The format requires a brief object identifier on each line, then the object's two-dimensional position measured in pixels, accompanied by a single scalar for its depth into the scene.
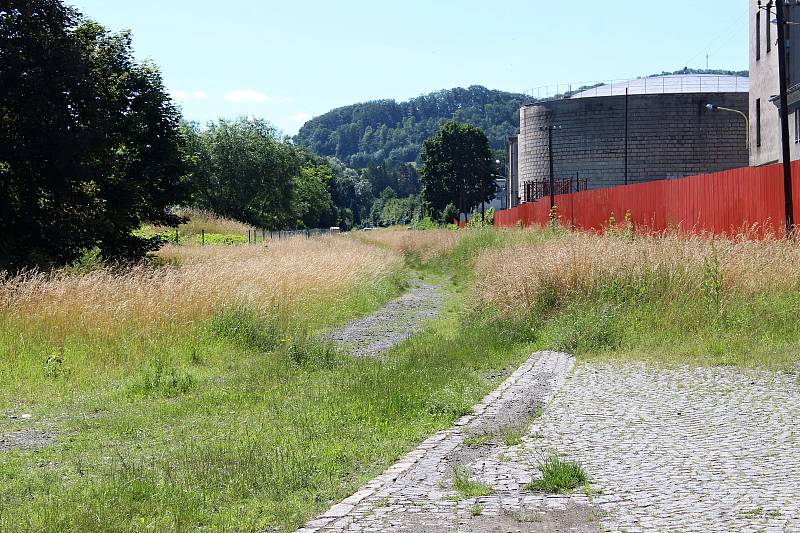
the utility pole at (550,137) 53.00
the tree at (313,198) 96.46
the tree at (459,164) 108.00
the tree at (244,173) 70.25
